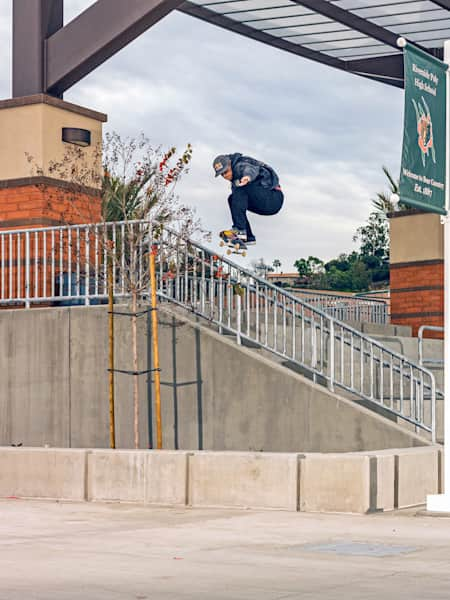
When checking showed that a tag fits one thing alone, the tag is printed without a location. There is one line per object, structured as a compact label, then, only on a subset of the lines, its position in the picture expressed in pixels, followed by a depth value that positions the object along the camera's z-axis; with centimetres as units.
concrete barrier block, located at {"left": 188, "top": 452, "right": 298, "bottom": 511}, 1217
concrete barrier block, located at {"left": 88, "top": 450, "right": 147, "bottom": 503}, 1313
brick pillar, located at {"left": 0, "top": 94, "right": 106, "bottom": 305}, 1759
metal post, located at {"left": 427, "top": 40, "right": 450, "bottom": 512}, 1183
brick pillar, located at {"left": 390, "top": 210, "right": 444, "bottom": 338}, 2467
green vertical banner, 1141
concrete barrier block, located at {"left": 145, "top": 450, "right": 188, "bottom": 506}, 1277
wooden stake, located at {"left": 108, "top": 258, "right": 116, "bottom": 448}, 1496
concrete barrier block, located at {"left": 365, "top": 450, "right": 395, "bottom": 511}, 1184
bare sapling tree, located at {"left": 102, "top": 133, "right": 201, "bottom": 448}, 1515
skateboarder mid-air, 1803
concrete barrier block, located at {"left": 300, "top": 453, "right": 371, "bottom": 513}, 1177
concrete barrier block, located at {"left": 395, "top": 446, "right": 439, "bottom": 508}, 1234
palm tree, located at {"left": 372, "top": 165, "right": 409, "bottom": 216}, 4978
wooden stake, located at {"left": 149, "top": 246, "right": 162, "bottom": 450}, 1477
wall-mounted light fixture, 1836
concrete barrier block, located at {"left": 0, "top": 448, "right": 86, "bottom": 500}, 1352
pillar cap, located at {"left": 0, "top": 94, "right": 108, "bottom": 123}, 1817
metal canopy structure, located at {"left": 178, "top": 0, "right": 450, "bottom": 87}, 2080
